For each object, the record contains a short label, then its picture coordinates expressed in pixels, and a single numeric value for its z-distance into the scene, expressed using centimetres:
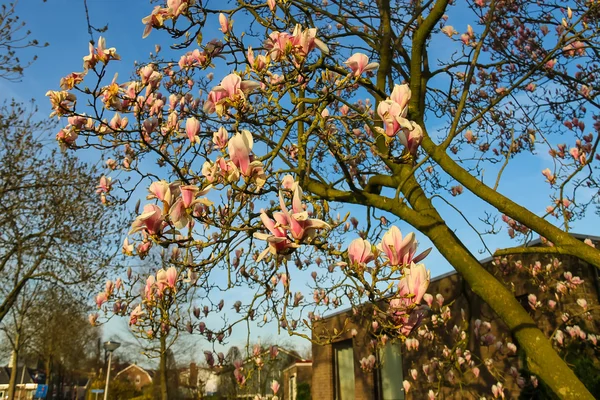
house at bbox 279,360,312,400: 1770
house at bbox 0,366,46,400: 3916
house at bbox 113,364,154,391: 5391
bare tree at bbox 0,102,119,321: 952
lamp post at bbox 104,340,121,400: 1404
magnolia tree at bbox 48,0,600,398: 183
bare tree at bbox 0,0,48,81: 707
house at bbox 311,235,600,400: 773
